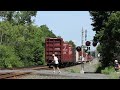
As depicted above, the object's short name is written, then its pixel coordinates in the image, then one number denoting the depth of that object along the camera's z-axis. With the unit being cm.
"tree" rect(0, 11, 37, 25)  10988
